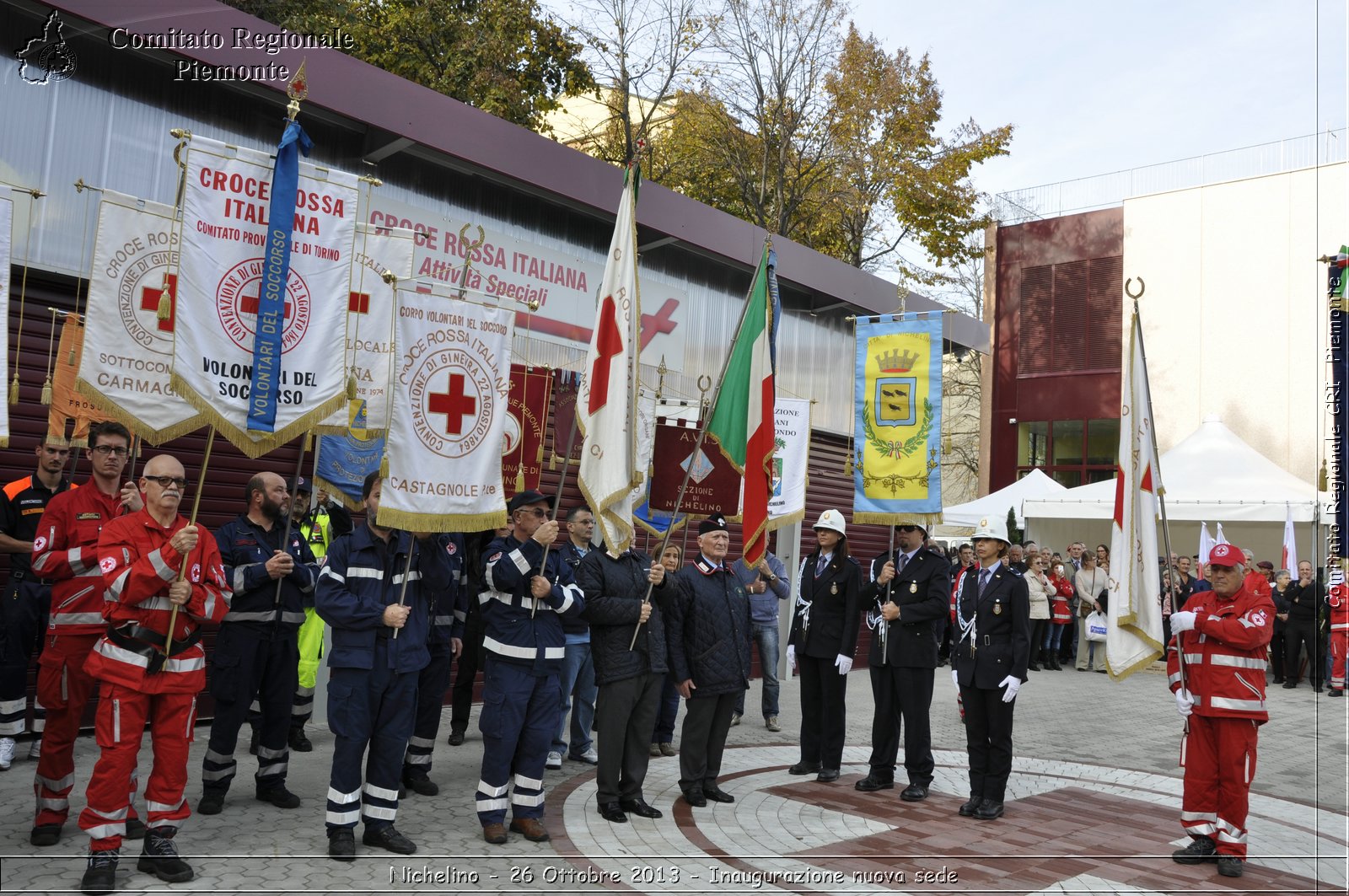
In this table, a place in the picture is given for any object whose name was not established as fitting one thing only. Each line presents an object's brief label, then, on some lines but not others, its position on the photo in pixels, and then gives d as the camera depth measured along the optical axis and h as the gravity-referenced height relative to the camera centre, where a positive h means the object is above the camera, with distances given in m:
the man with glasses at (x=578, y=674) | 8.30 -1.22
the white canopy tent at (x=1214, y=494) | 18.88 +1.43
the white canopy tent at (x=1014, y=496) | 22.58 +1.37
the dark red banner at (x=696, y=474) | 8.41 +0.55
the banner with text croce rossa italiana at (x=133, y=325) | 6.96 +1.31
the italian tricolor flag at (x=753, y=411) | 7.84 +1.02
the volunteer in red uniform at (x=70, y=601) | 5.65 -0.55
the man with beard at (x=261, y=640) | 6.50 -0.81
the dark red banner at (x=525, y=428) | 10.82 +1.11
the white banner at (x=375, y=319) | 8.38 +1.67
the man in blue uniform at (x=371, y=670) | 5.81 -0.86
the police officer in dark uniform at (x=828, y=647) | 8.69 -0.85
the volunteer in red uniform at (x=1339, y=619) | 9.26 -0.41
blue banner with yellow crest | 9.09 +1.18
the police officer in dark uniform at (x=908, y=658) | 8.31 -0.89
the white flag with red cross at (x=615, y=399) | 7.10 +0.96
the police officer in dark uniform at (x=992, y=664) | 7.70 -0.83
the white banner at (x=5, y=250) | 6.21 +1.58
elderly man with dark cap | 7.47 -0.84
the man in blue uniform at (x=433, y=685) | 7.41 -1.17
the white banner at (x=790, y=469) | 11.83 +0.90
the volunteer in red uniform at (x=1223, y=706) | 6.70 -0.91
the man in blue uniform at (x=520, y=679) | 6.30 -0.93
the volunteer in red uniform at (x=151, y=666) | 5.13 -0.81
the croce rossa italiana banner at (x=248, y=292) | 5.84 +1.34
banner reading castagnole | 6.14 +0.68
